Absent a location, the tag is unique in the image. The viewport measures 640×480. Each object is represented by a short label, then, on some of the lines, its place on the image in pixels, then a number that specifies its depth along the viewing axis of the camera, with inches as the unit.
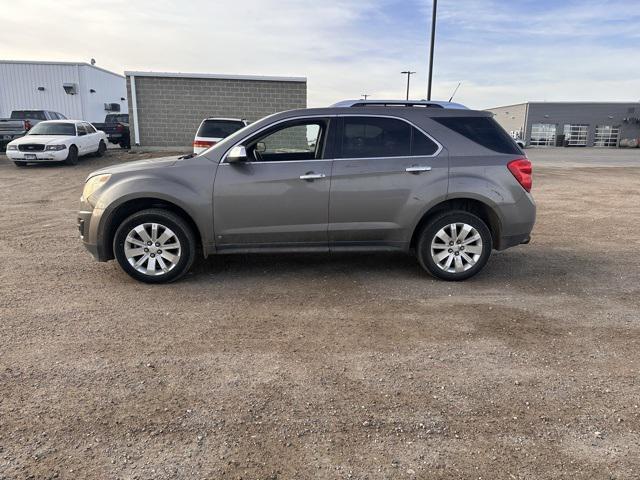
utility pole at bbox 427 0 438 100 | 730.2
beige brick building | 812.0
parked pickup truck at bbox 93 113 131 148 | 993.5
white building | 1194.6
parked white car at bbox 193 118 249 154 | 568.7
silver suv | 203.0
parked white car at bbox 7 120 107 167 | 660.7
